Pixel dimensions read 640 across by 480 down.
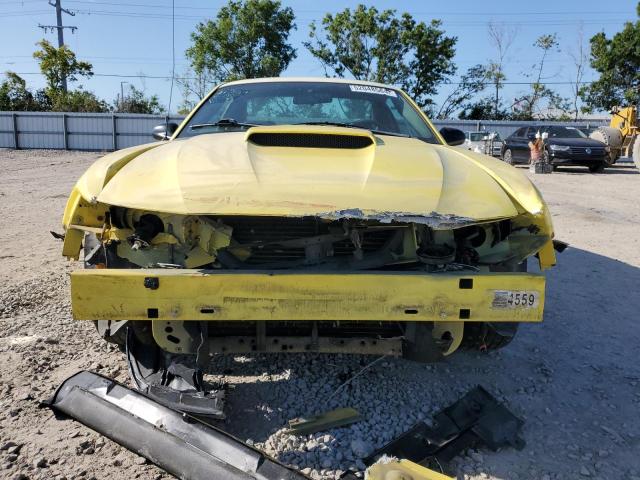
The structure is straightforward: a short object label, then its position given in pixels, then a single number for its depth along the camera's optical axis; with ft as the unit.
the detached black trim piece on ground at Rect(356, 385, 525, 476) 7.21
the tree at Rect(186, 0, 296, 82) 101.24
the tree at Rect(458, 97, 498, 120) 123.34
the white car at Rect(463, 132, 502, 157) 60.70
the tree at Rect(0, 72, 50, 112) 104.01
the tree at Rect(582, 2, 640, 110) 93.40
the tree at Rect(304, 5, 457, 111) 102.94
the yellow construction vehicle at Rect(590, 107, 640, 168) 56.65
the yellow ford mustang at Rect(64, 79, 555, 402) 6.96
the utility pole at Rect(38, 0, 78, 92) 120.37
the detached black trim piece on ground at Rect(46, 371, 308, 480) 6.15
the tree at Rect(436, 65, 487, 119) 121.29
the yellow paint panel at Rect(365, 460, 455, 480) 5.80
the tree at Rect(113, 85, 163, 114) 108.58
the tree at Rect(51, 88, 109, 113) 100.48
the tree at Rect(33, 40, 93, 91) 107.24
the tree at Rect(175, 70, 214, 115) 108.78
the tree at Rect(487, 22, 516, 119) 120.37
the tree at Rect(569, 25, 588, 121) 116.31
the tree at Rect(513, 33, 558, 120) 119.65
